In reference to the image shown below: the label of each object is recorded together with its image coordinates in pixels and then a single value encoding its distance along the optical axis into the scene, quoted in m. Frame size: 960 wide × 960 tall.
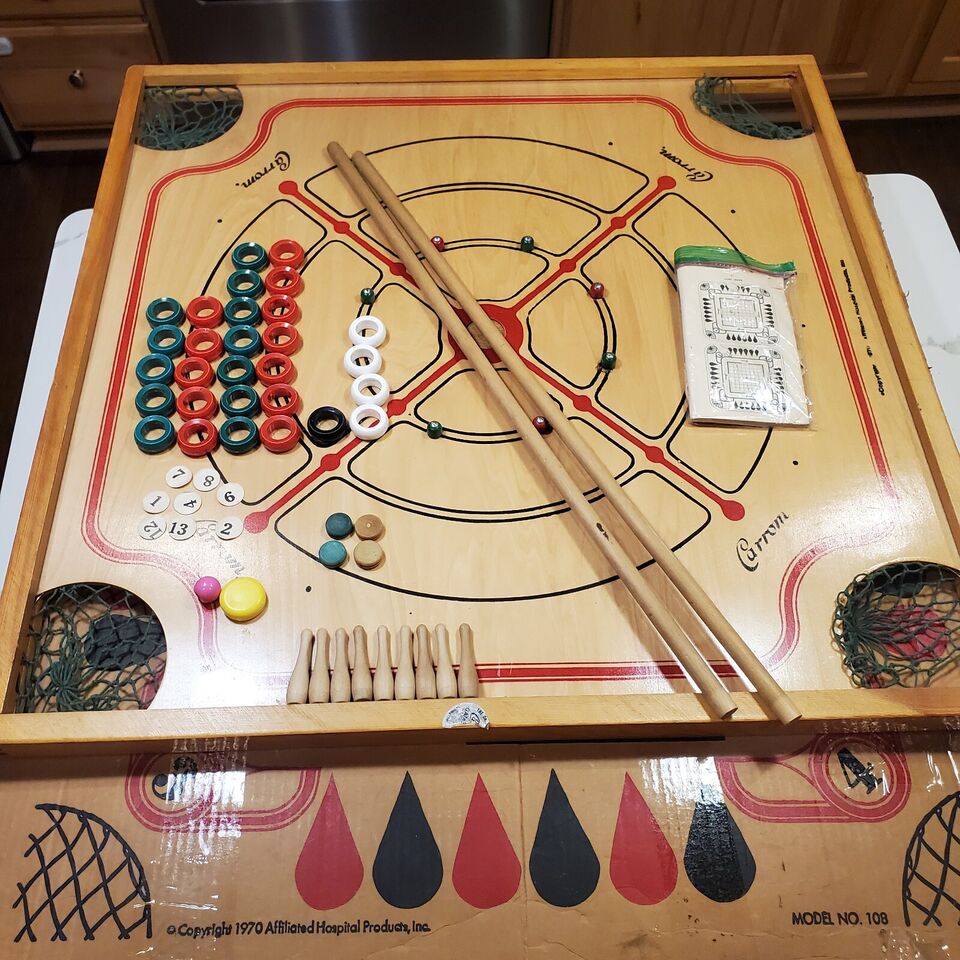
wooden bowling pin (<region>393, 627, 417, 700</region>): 1.32
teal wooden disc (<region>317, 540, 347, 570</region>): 1.43
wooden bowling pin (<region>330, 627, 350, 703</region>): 1.32
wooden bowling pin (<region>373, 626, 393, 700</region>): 1.32
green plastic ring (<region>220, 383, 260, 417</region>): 1.57
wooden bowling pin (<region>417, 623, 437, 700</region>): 1.32
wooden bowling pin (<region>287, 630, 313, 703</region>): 1.30
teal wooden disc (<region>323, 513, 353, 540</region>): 1.45
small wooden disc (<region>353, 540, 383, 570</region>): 1.43
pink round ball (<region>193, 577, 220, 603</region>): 1.39
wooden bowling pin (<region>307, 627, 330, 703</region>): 1.31
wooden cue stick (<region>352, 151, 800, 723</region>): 1.30
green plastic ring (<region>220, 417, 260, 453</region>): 1.54
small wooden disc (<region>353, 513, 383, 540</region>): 1.46
